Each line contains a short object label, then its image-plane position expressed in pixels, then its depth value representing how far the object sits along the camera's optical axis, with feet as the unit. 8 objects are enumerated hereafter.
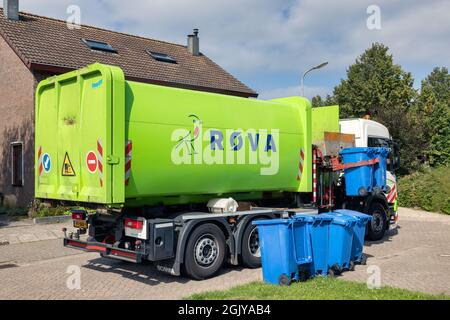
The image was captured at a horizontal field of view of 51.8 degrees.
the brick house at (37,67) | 52.21
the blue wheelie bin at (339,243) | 24.29
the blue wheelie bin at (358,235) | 26.18
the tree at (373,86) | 109.70
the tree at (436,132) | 85.61
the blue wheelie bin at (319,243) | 23.44
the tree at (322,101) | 133.37
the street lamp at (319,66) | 71.31
